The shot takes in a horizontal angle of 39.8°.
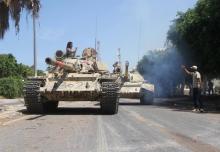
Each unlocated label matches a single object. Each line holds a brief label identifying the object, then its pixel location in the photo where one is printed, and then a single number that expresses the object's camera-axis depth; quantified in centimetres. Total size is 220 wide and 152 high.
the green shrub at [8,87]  2387
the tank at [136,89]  1651
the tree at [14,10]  1193
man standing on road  1185
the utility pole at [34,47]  2240
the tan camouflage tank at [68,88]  1049
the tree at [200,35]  1596
